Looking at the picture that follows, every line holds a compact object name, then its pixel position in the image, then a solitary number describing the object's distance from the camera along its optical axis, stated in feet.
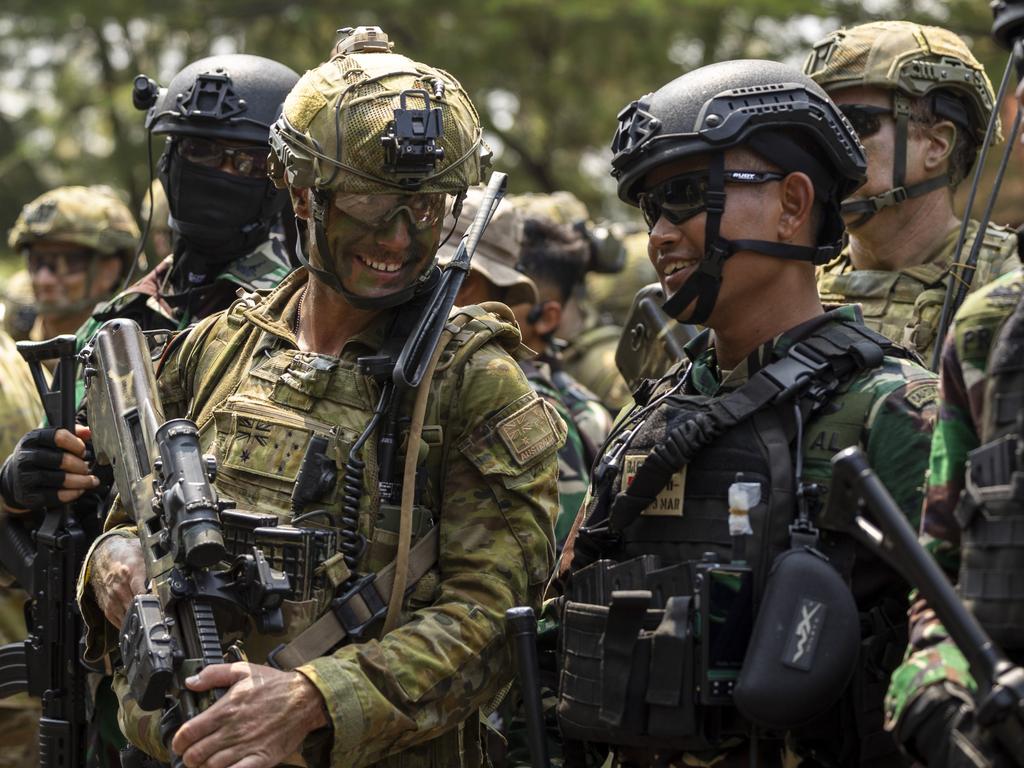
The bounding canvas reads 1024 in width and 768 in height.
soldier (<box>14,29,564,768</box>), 12.53
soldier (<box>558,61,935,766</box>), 11.28
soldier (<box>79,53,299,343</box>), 18.25
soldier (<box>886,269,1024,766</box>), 9.47
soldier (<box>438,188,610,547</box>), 21.29
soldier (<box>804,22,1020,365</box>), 16.97
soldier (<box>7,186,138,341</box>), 27.68
